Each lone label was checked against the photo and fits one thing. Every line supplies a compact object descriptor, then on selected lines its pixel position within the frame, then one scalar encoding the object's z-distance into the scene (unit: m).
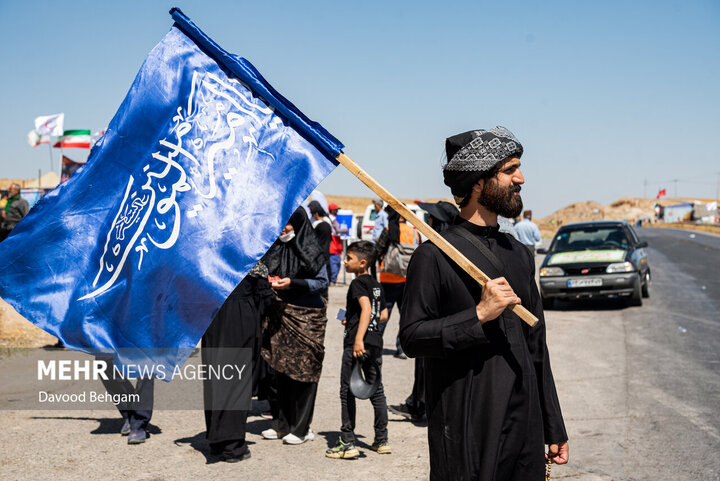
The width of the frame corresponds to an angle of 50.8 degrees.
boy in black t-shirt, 5.93
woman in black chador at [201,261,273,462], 5.85
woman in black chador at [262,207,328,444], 6.43
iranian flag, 24.97
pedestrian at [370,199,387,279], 14.06
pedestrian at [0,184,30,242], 12.77
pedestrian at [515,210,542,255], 14.49
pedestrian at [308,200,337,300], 7.43
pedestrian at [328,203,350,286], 14.97
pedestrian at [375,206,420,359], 9.12
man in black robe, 2.74
